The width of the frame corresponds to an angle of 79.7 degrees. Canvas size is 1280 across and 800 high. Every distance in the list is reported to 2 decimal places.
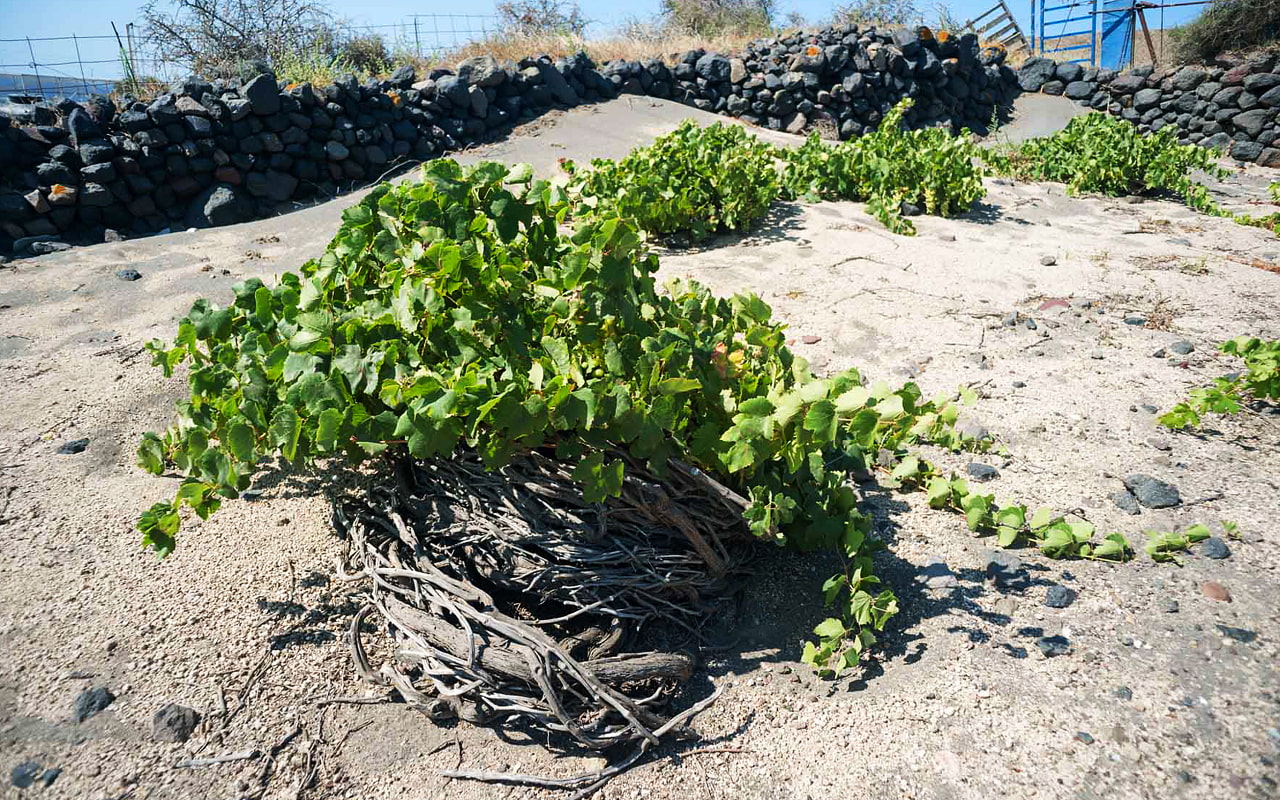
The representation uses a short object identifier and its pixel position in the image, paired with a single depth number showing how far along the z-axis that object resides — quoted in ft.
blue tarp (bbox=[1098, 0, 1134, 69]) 46.70
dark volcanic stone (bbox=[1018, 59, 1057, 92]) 42.65
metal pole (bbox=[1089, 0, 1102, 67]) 48.57
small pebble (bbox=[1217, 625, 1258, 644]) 5.61
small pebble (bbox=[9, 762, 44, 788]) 4.97
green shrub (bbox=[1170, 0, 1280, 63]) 40.91
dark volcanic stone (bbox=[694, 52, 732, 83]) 36.04
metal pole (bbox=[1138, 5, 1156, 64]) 44.55
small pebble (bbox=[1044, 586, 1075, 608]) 6.22
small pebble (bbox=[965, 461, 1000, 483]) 8.26
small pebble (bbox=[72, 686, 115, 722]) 5.43
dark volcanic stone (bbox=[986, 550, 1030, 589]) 6.57
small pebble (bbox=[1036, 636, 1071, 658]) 5.77
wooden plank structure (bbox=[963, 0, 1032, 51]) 52.65
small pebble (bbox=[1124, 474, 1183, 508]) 7.41
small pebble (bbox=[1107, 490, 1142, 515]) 7.41
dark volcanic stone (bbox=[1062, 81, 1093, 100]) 40.24
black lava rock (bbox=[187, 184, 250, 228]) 22.61
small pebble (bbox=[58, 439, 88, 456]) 8.45
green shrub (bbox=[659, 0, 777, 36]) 52.06
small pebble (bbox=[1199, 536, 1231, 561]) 6.53
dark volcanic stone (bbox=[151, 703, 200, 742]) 5.36
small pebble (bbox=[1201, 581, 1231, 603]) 6.06
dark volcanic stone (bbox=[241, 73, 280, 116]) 24.14
